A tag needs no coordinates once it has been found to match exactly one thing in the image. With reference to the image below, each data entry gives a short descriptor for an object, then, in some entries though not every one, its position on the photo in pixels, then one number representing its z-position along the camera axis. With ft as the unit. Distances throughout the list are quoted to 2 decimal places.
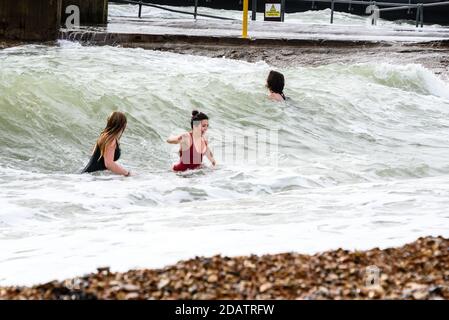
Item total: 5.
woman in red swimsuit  36.27
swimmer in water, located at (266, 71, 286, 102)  49.52
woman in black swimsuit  35.09
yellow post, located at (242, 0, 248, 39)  66.64
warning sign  93.66
